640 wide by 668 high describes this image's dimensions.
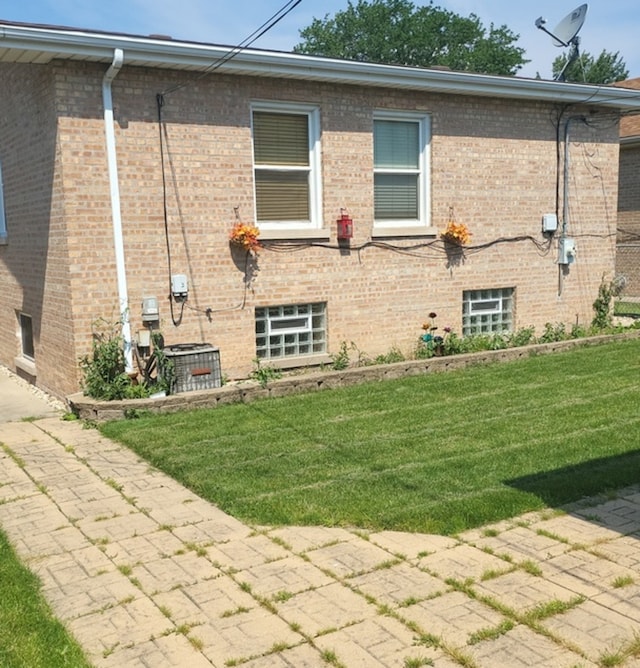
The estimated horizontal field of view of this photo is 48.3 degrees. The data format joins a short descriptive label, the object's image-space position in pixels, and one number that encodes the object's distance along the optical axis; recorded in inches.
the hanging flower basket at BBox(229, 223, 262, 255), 354.3
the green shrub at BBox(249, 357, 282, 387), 357.7
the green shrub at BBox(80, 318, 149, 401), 319.9
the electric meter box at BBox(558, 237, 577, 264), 473.4
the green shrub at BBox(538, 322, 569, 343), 469.4
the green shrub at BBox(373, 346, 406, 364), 404.5
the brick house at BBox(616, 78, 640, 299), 740.6
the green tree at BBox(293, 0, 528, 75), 2004.2
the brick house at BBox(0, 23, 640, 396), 323.9
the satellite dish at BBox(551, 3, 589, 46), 455.7
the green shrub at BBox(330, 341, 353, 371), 390.3
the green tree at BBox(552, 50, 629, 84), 2075.5
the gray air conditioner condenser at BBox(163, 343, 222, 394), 328.8
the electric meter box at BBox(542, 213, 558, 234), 464.1
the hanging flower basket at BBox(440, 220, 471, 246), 420.8
